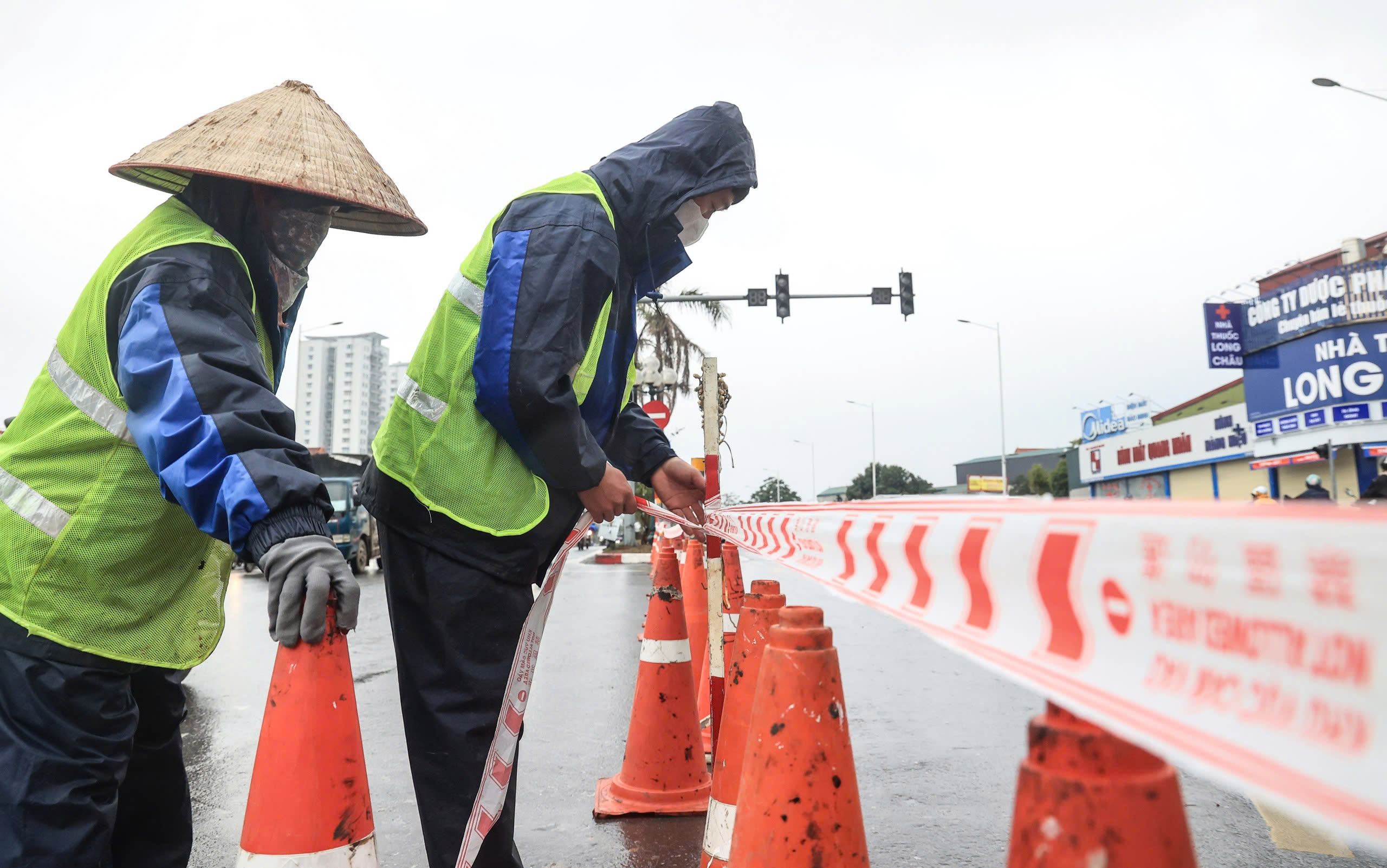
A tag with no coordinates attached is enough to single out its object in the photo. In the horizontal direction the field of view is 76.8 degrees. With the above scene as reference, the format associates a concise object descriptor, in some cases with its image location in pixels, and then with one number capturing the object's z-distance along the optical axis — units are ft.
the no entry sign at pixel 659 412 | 49.32
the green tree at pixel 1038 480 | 182.72
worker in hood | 7.13
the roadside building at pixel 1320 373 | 82.99
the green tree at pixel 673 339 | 87.92
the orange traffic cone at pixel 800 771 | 4.88
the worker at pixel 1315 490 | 42.19
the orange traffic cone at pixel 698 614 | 17.39
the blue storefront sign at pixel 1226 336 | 100.17
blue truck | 60.13
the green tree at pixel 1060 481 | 179.30
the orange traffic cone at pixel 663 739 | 12.14
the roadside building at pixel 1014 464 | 271.69
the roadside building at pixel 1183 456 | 112.27
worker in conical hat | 5.64
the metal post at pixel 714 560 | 12.52
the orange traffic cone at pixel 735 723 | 7.54
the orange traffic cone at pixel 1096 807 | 2.65
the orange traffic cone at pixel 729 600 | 11.42
